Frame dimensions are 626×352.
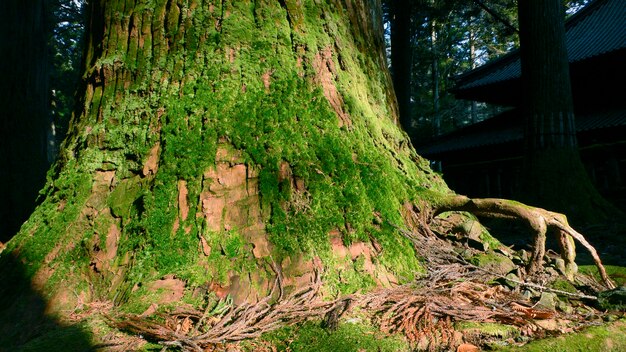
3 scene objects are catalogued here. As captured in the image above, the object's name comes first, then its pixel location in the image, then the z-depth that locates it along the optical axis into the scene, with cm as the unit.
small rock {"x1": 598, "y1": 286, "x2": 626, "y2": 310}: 183
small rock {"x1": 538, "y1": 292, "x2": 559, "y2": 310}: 178
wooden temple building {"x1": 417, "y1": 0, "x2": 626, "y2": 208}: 829
